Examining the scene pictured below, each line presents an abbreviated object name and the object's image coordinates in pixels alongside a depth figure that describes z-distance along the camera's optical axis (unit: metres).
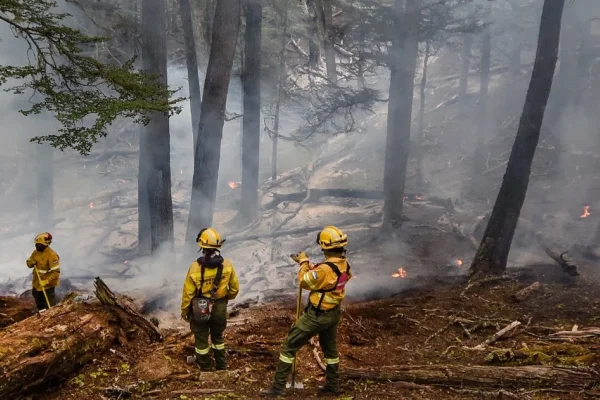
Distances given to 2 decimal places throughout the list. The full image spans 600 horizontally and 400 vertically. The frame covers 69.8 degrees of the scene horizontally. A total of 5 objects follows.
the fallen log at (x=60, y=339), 4.65
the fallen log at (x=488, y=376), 4.88
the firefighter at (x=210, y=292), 5.53
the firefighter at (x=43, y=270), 7.88
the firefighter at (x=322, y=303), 4.80
